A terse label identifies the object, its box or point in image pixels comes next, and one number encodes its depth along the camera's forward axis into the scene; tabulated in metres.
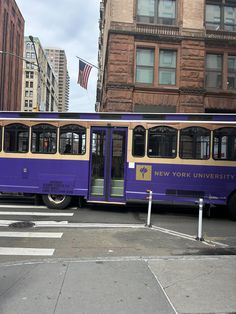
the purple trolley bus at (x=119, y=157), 11.97
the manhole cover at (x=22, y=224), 10.02
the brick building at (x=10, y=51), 58.94
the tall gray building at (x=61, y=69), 131.88
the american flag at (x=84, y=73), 27.38
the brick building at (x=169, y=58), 24.16
